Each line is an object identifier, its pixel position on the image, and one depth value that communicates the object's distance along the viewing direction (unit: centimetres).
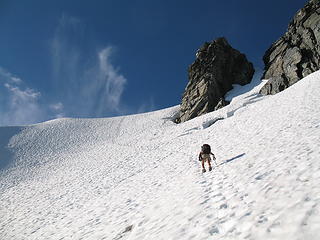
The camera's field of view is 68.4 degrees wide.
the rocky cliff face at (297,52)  3456
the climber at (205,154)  1306
